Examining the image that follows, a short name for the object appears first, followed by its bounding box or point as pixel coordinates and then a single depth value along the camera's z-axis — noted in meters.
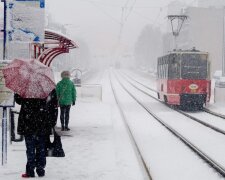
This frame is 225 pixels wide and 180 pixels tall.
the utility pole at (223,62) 55.02
